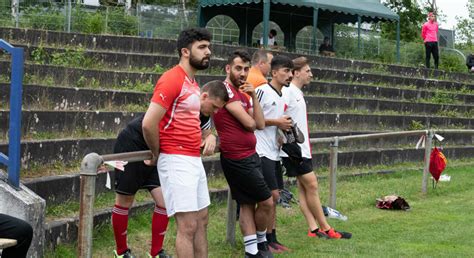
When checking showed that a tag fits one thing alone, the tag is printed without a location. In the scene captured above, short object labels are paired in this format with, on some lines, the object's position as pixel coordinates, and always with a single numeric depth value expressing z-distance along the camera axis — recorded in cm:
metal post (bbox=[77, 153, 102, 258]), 577
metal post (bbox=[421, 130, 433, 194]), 1339
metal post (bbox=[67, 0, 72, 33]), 1756
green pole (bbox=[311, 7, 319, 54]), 2244
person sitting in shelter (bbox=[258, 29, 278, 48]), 2339
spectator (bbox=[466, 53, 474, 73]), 2764
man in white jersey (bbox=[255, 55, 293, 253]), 849
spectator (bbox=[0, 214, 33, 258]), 586
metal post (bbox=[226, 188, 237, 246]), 861
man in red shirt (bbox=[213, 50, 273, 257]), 752
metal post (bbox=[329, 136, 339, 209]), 1084
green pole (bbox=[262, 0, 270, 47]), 2186
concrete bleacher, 930
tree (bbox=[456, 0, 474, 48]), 6656
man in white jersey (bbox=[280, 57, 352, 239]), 919
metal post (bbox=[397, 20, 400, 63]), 2537
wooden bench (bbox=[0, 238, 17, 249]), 568
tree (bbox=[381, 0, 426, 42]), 4616
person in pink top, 2433
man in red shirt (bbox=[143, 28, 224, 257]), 620
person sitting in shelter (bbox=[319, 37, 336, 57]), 2280
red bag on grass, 1370
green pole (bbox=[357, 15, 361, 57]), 2453
